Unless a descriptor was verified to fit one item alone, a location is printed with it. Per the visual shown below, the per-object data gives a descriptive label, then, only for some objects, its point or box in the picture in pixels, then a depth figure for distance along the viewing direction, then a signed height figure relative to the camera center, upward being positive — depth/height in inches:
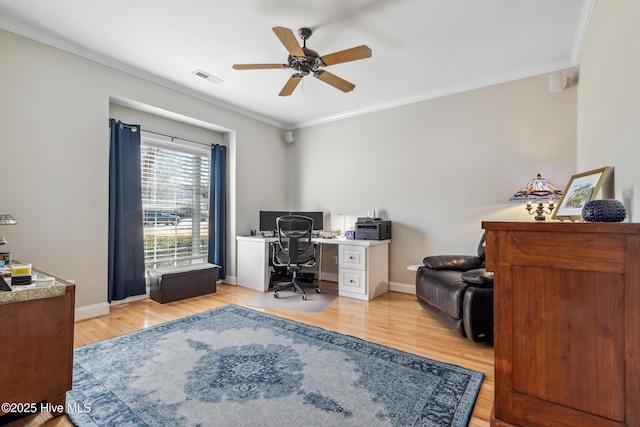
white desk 146.8 -27.0
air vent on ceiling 132.3 +64.1
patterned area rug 60.5 -41.1
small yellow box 64.2 -11.9
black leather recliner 92.7 -28.3
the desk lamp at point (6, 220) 73.6 -0.9
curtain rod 148.0 +42.0
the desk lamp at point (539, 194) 111.7 +7.3
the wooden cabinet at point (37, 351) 56.5 -27.2
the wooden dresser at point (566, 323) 40.7 -16.6
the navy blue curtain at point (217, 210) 174.9 +3.0
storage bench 137.8 -32.5
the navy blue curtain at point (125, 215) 130.3 +0.3
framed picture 68.9 +5.3
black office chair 147.3 -16.1
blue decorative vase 48.6 +0.3
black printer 153.6 -7.7
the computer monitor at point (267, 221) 177.8 -3.8
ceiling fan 87.8 +50.8
